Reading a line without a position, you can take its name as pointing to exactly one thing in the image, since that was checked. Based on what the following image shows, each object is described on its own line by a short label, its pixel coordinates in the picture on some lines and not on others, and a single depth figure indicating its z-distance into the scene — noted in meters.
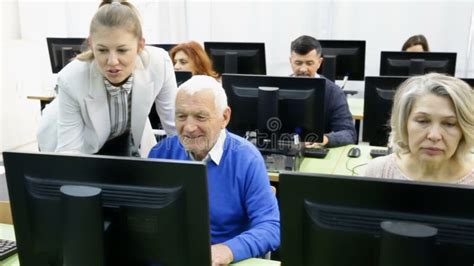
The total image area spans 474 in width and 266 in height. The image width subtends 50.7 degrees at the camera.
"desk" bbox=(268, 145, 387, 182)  2.55
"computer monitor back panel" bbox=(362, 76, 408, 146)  2.47
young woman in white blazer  1.75
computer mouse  2.77
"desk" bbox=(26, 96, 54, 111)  4.62
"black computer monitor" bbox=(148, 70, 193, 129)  2.74
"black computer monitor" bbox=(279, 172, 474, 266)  0.88
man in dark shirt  2.98
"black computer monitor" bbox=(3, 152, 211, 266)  1.04
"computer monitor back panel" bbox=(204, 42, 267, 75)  3.92
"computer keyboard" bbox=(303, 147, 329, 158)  2.77
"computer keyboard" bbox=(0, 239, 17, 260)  1.50
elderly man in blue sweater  1.64
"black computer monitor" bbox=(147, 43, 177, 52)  4.63
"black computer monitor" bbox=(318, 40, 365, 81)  4.09
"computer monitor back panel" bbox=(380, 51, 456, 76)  3.47
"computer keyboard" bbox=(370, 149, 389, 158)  2.70
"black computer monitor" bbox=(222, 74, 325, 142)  2.38
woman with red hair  3.57
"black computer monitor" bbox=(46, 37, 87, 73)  4.48
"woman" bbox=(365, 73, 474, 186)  1.60
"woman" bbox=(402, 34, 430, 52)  4.34
